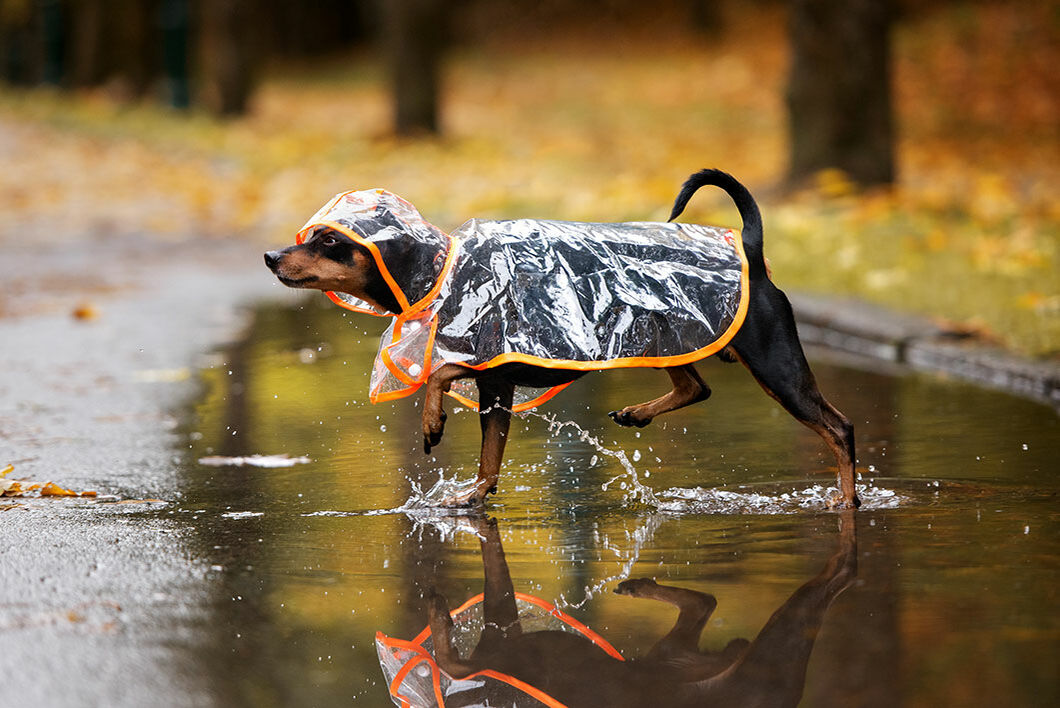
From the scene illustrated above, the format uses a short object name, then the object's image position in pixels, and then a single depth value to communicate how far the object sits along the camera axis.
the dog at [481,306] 9.20
